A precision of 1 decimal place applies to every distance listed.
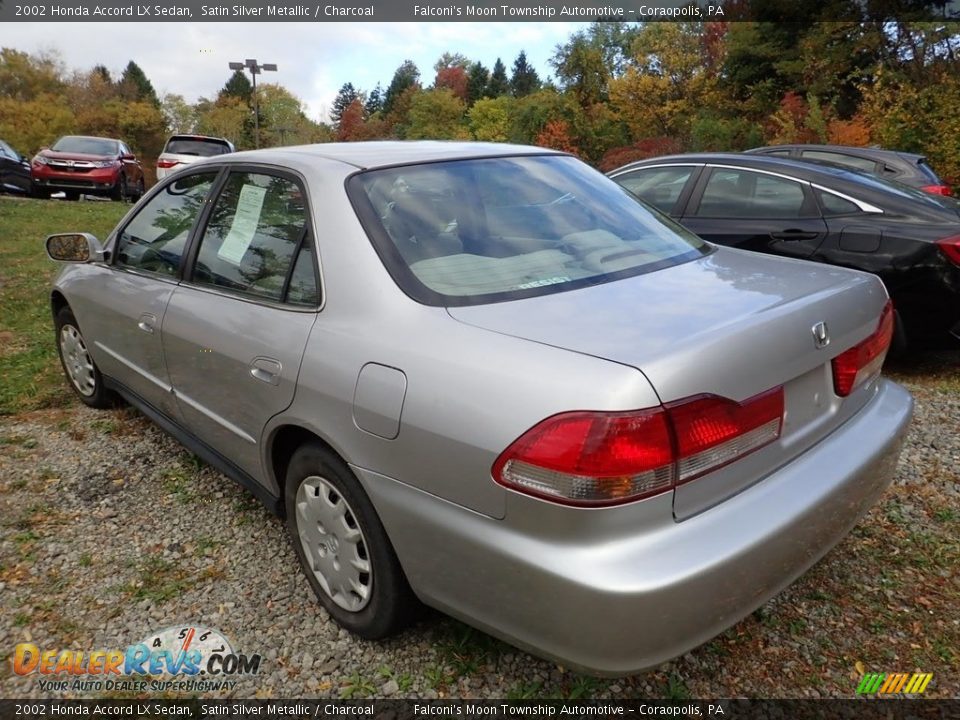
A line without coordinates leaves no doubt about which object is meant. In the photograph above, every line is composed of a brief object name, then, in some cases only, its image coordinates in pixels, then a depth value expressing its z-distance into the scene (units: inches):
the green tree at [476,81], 2694.4
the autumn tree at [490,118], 1894.7
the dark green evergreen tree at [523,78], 2805.1
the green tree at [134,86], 2143.2
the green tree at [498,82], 2701.8
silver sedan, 65.4
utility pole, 1067.9
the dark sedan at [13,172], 660.1
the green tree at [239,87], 3171.8
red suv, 642.8
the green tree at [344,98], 3675.2
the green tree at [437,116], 2111.2
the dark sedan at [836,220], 177.6
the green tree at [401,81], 2977.4
